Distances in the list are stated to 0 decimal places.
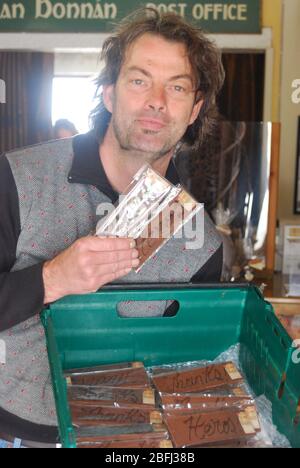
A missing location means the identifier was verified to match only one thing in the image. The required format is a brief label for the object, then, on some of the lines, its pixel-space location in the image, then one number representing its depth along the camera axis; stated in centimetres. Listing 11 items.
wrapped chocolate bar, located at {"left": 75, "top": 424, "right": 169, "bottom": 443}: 86
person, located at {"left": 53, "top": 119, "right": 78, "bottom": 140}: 336
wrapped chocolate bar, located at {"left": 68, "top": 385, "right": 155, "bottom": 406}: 96
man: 120
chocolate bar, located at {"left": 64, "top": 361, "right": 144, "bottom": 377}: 108
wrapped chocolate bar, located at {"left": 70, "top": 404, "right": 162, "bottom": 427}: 90
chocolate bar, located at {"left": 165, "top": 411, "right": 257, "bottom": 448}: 88
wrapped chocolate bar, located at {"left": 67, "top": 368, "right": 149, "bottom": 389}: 102
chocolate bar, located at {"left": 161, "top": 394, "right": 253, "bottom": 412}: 96
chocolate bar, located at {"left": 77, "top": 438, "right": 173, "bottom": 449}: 83
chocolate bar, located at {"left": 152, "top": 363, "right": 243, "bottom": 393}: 102
